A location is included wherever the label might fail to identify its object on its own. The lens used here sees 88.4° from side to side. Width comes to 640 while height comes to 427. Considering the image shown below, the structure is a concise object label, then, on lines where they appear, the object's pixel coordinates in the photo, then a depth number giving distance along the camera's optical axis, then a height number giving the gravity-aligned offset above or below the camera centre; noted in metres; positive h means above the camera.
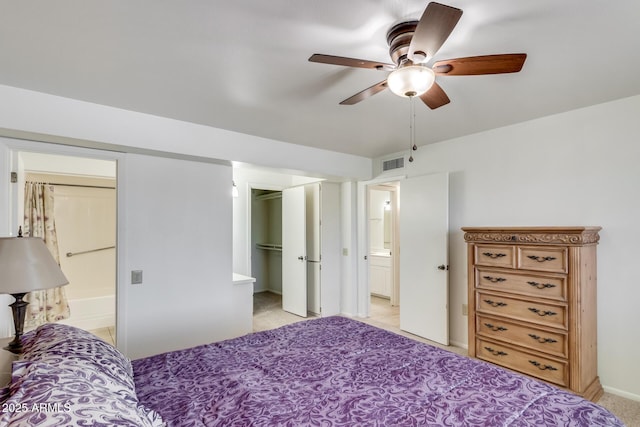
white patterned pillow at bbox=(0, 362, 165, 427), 0.81 -0.49
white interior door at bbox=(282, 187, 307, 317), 4.91 -0.52
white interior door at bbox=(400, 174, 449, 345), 3.65 -0.45
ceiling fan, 1.48 +0.77
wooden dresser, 2.46 -0.69
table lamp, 1.55 -0.26
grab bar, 4.66 -0.48
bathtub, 4.46 -1.31
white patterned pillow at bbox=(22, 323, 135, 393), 1.12 -0.51
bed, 0.96 -0.74
